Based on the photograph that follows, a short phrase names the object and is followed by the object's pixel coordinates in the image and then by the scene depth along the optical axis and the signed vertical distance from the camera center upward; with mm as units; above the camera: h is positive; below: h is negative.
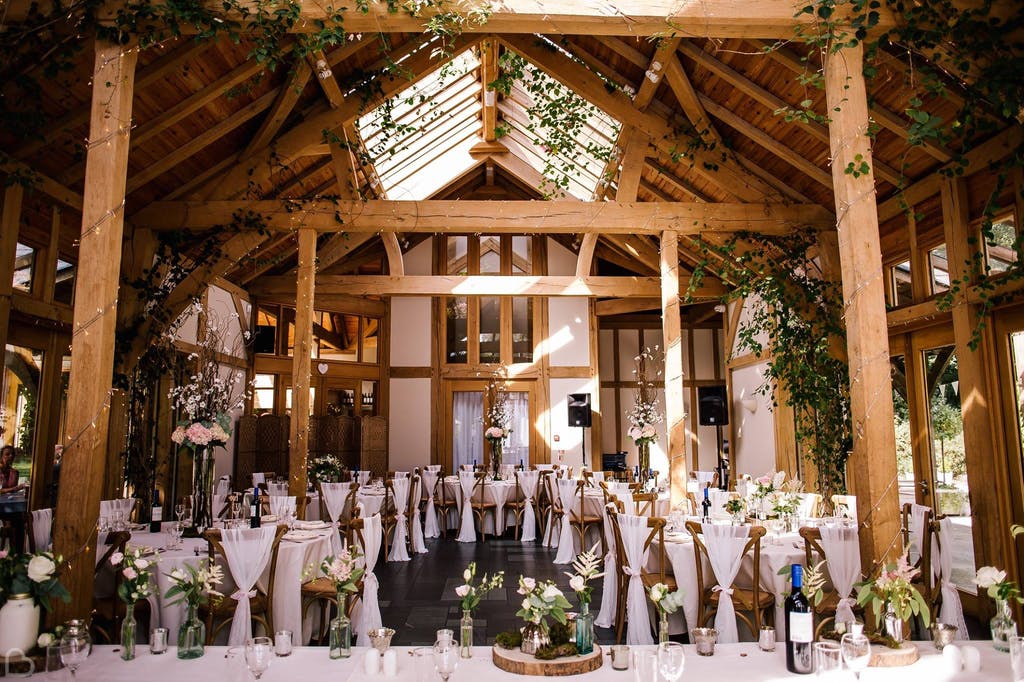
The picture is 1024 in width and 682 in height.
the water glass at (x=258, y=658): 2270 -658
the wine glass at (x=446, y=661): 2205 -656
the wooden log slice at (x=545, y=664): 2340 -717
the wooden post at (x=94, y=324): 3447 +679
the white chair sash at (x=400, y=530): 8094 -886
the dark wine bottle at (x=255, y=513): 4922 -433
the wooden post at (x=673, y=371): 7250 +833
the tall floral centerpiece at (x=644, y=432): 9000 +239
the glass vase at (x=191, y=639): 2604 -685
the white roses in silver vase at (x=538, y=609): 2391 -538
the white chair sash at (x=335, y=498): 7769 -488
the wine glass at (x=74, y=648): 2260 -620
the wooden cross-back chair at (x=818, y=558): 4488 -719
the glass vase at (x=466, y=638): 2527 -669
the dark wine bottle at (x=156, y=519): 5605 -506
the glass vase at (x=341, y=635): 2568 -668
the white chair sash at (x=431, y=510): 9617 -791
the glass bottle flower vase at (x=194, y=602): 2609 -558
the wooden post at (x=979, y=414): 5242 +248
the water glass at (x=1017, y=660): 2250 -685
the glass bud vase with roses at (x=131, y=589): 2619 -505
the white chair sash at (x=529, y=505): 9430 -716
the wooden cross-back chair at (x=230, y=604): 4379 -945
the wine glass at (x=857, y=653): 2201 -645
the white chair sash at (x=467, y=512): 9406 -798
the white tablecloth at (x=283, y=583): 4348 -832
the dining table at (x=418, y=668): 2363 -759
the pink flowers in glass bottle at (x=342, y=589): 2574 -510
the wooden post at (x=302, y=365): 7141 +929
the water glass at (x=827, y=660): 2223 -675
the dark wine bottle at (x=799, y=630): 2350 -611
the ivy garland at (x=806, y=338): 7082 +1147
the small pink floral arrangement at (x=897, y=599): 2510 -547
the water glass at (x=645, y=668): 2135 -662
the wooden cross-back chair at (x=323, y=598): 4836 -989
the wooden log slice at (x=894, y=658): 2473 -741
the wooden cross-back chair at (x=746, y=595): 4418 -945
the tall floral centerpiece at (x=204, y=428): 4957 +197
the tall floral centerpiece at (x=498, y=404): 12828 +920
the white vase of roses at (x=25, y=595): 2598 -523
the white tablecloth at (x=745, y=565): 4570 -771
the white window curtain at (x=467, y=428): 13344 +471
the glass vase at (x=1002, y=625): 2512 -643
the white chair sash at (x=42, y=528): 5004 -513
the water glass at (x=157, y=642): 2664 -708
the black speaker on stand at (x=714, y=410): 11453 +651
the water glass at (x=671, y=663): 2088 -634
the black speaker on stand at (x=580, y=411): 12359 +710
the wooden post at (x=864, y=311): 3426 +694
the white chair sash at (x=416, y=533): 8508 -973
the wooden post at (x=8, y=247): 5473 +1663
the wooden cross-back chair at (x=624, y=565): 4828 -836
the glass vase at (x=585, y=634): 2473 -649
